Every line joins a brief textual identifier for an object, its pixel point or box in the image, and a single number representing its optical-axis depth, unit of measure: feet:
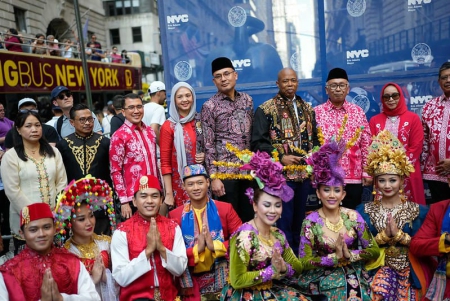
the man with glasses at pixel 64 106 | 18.72
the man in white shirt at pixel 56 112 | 22.76
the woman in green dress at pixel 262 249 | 11.03
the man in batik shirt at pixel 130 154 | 14.23
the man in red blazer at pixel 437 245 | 11.66
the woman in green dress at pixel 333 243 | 11.73
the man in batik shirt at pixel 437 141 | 14.58
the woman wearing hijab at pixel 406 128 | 14.93
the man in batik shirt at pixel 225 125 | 14.17
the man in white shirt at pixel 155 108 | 21.63
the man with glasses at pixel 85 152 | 14.32
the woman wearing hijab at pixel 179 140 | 14.79
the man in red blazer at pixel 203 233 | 12.35
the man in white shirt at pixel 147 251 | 11.58
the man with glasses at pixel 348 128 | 15.02
